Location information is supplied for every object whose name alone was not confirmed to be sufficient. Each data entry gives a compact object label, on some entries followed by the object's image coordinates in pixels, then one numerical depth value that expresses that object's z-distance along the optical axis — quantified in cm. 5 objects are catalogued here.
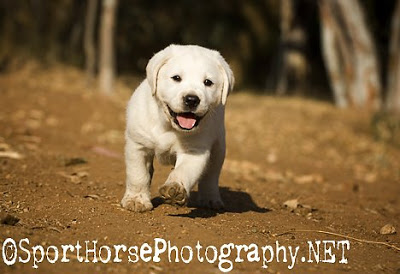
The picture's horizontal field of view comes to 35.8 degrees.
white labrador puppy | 463
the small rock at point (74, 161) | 697
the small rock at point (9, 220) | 442
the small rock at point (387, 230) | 549
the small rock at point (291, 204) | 626
